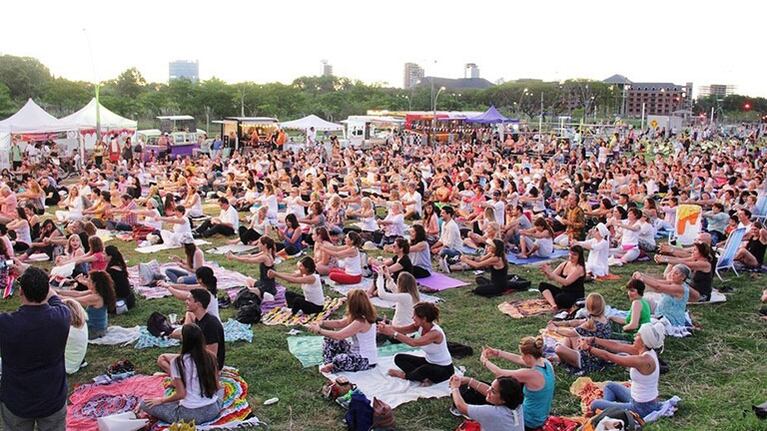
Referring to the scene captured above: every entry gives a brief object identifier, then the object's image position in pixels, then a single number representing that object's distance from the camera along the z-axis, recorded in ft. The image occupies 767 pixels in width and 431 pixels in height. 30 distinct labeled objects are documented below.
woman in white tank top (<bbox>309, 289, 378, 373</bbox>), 24.16
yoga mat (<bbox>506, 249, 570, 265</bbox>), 43.45
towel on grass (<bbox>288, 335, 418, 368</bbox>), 25.93
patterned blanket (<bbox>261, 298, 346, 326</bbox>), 30.17
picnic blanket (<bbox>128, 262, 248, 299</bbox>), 34.65
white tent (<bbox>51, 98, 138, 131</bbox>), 91.95
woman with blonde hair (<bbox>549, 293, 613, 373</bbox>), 24.90
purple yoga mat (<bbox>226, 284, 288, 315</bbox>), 32.45
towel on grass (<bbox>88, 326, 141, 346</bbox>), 27.35
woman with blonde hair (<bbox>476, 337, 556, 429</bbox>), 19.57
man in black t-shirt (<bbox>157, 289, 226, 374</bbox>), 21.26
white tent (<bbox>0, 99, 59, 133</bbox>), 82.94
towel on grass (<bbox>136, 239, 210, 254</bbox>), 44.87
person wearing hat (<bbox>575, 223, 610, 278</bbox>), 38.50
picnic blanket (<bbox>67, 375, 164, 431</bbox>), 20.51
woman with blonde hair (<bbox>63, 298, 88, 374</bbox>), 23.63
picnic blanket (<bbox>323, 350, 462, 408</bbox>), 22.81
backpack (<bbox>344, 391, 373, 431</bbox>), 20.22
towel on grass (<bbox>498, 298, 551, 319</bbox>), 31.96
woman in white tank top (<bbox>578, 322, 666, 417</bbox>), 20.51
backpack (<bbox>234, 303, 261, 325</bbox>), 30.24
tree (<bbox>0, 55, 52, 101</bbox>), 203.00
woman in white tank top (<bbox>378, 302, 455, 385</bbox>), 22.91
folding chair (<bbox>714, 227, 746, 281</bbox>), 39.58
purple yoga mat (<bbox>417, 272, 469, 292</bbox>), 37.14
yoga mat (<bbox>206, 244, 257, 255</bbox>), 45.53
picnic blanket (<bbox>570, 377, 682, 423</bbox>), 20.93
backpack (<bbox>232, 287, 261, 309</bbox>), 31.91
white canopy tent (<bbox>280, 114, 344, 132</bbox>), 126.00
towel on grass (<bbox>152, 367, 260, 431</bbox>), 20.07
